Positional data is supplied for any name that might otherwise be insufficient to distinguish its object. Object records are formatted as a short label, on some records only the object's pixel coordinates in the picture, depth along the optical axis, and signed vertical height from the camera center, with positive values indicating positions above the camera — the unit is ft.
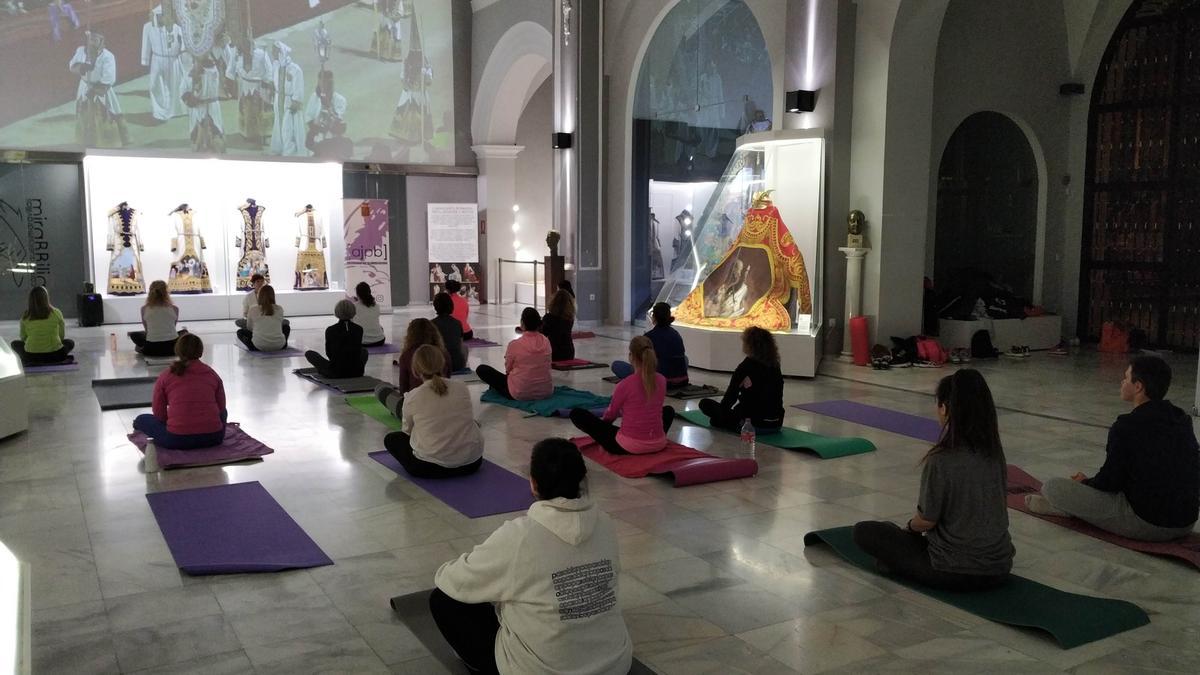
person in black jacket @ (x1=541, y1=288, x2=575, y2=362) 36.55 -3.05
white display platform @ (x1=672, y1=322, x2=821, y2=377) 35.19 -3.78
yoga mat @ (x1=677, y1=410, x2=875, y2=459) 23.91 -4.92
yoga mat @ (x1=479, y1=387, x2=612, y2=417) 28.91 -4.69
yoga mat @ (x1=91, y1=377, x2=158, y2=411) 29.96 -4.75
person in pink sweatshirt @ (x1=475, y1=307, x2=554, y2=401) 29.27 -3.53
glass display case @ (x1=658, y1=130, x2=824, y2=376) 36.40 -0.24
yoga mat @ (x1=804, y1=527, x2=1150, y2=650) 13.35 -5.22
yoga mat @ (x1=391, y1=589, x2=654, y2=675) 12.39 -5.25
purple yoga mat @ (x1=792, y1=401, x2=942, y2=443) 26.40 -4.94
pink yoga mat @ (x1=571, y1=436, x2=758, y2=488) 21.11 -4.87
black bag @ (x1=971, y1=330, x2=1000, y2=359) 41.04 -4.17
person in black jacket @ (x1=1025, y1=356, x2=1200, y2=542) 15.90 -3.77
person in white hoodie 10.15 -3.51
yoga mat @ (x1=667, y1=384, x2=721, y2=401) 31.32 -4.71
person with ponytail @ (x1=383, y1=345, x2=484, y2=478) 20.65 -3.84
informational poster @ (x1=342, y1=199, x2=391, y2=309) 63.16 +0.13
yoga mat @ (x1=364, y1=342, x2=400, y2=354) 42.43 -4.46
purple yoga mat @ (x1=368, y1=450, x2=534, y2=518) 19.07 -5.04
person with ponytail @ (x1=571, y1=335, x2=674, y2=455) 22.07 -3.89
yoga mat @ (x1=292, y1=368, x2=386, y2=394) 32.60 -4.63
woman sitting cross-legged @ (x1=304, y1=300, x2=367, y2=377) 34.35 -3.55
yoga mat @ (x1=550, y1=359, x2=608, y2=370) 37.55 -4.53
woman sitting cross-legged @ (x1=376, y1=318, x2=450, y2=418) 25.21 -3.14
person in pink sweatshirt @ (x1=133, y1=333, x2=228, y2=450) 22.70 -3.73
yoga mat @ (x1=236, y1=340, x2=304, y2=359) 40.98 -4.52
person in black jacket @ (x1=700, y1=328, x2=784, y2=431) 24.56 -3.70
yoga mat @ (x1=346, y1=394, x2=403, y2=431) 27.22 -4.81
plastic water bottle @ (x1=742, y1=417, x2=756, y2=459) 23.22 -4.64
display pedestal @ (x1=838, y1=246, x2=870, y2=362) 38.68 -1.42
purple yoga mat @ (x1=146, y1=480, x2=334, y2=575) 15.85 -5.09
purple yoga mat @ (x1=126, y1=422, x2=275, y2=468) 22.22 -4.86
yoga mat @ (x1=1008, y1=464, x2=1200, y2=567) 16.33 -5.11
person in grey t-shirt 13.69 -3.78
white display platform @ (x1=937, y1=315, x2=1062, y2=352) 42.06 -3.70
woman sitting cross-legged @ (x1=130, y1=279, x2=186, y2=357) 39.24 -3.02
